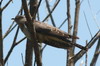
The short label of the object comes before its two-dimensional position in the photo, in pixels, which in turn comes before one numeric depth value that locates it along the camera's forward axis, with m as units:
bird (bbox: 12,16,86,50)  5.39
